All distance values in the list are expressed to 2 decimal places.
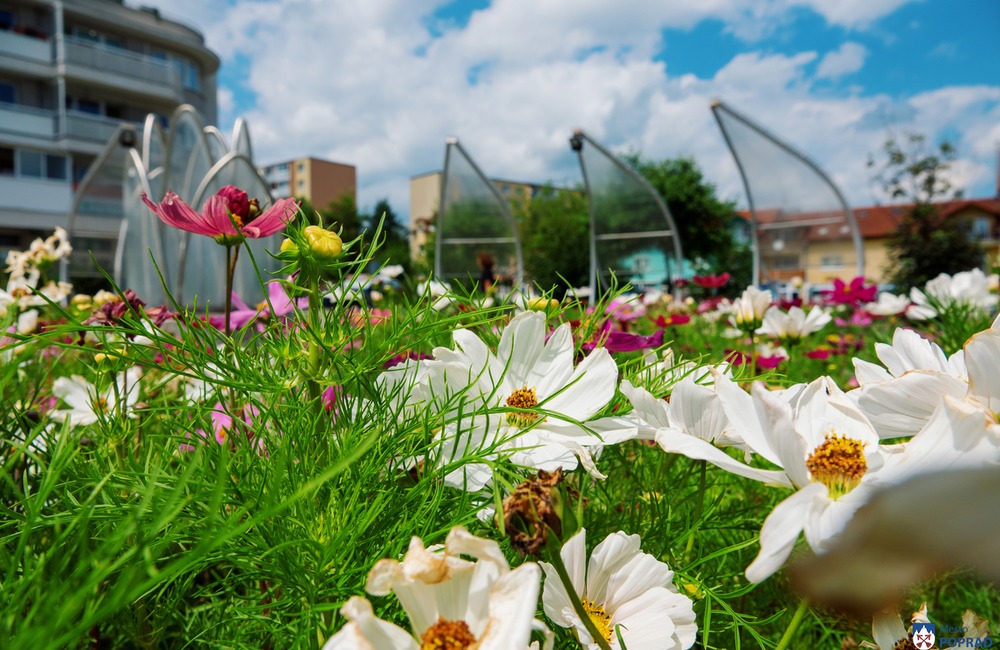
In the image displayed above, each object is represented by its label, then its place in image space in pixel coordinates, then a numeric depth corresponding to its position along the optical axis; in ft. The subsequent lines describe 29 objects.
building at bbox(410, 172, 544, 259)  102.97
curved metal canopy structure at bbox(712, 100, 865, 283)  23.81
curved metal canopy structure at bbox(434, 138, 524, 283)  29.09
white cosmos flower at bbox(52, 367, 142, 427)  2.07
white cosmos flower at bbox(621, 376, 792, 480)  1.24
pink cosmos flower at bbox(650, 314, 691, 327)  4.54
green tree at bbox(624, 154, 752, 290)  73.51
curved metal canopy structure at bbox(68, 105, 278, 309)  17.63
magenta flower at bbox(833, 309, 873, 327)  8.06
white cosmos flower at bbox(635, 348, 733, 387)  1.64
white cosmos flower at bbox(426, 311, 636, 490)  1.25
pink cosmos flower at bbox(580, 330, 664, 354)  1.91
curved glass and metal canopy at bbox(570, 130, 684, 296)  28.60
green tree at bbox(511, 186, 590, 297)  61.93
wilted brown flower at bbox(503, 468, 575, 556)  0.88
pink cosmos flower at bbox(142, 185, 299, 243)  1.59
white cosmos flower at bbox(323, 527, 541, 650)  0.74
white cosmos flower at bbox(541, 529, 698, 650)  1.05
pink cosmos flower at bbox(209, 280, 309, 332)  2.25
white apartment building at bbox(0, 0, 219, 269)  57.52
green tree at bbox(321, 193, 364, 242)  113.88
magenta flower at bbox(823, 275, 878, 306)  5.61
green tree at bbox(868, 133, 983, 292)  43.70
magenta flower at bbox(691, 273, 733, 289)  7.78
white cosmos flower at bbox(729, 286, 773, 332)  4.00
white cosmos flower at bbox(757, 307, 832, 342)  4.03
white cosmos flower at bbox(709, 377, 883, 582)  0.82
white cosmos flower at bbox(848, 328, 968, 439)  1.10
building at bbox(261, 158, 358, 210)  142.51
